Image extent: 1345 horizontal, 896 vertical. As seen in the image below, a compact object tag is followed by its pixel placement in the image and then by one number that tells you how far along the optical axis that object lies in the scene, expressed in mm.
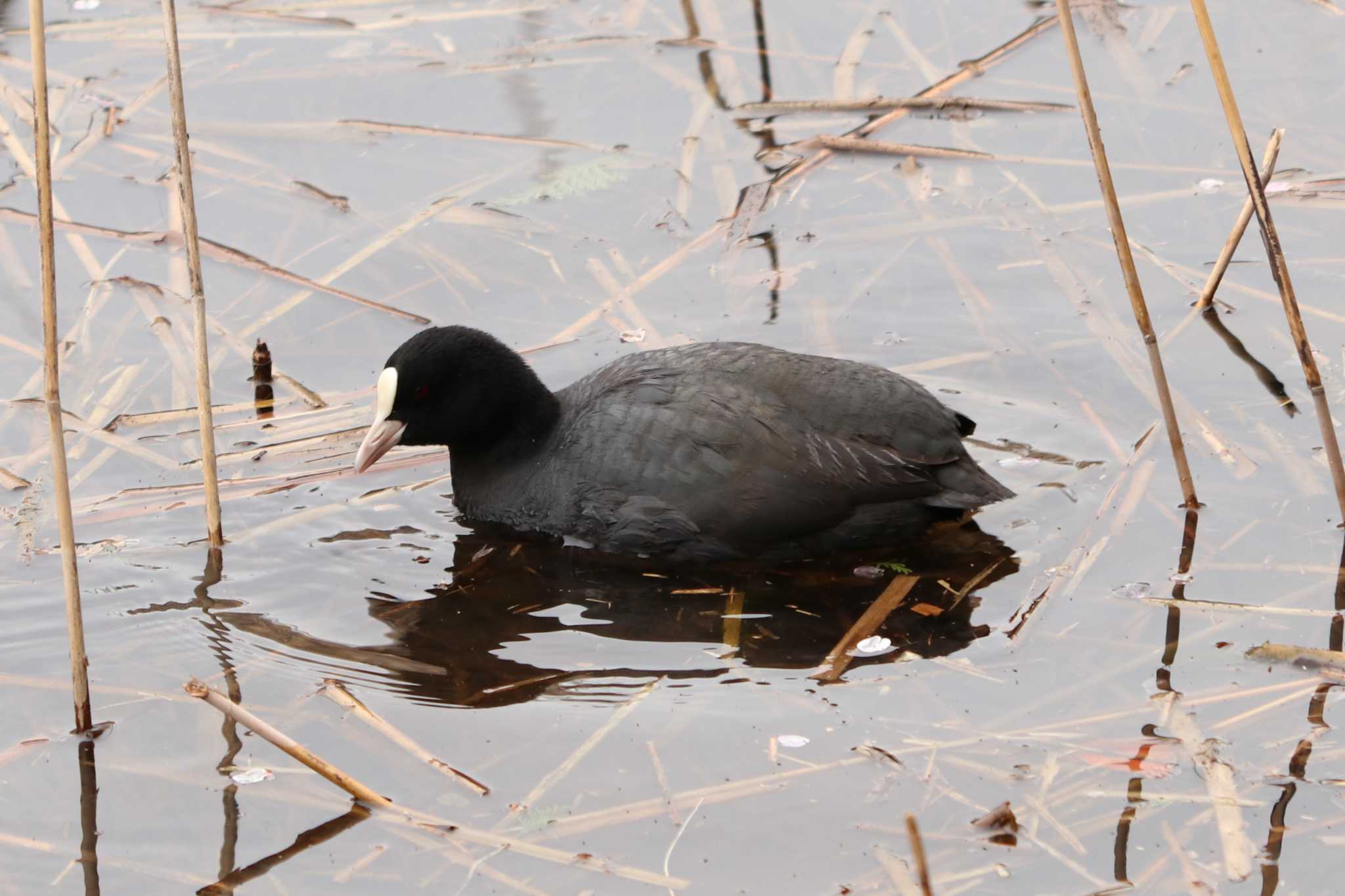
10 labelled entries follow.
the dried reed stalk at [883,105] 15023
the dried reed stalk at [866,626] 8945
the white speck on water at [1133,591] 9320
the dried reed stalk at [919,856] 5199
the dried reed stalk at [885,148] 14406
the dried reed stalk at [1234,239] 11492
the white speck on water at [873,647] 9102
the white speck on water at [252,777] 8117
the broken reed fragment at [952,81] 14453
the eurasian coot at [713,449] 9953
